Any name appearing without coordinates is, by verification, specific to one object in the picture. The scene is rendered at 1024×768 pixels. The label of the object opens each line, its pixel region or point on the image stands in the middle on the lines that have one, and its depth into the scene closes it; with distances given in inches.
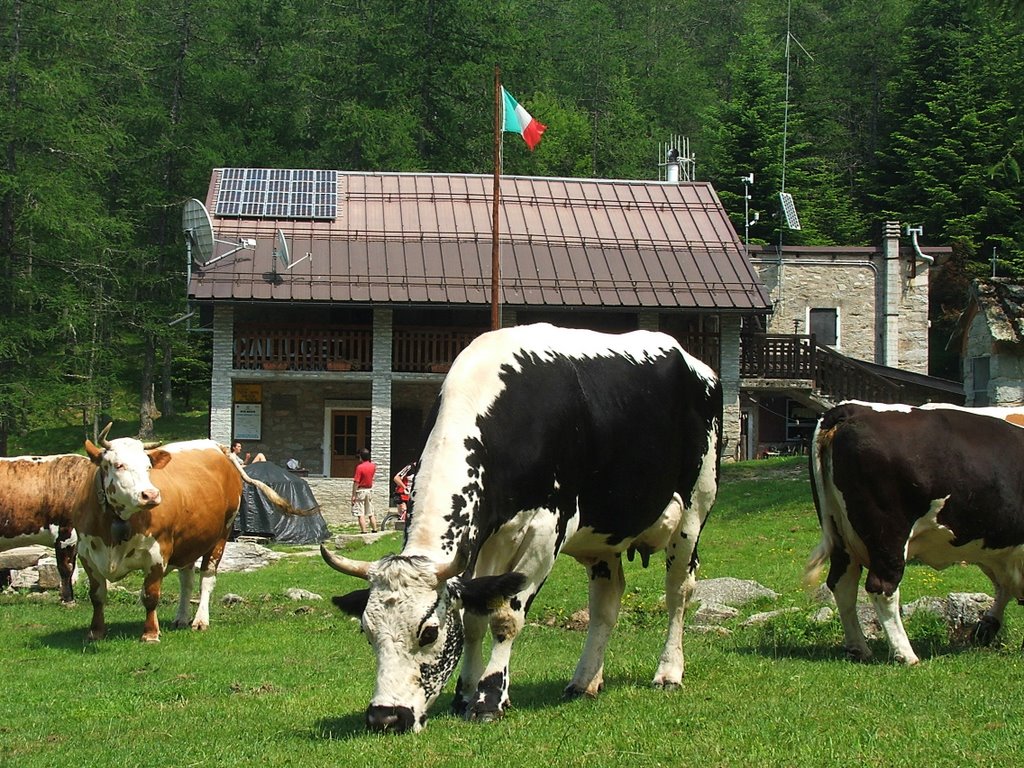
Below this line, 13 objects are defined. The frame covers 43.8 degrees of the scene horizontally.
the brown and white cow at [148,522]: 438.3
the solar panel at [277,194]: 1332.4
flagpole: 940.0
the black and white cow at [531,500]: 244.7
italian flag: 1050.7
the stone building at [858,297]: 1599.4
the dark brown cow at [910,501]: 347.3
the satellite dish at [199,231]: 1221.7
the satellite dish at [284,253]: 1236.5
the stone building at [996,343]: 1050.7
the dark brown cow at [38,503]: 579.2
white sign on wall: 1284.4
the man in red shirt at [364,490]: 1103.0
